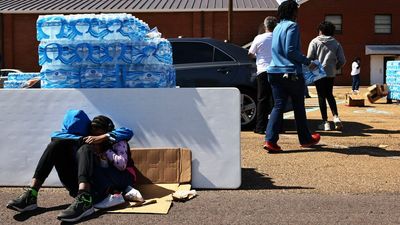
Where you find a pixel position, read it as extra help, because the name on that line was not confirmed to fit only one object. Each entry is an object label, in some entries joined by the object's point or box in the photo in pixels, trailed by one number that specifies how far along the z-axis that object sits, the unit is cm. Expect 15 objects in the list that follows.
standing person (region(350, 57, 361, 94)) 2392
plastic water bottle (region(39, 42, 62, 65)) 511
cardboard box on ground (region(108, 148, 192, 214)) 499
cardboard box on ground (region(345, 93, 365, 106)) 1488
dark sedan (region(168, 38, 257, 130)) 894
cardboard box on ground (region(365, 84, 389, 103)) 1618
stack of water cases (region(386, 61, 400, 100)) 1600
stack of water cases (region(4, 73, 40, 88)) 757
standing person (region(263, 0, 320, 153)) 660
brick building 3828
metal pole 2858
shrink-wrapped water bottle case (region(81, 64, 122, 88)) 518
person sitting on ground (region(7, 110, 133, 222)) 423
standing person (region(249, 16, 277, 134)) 818
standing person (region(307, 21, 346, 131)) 867
